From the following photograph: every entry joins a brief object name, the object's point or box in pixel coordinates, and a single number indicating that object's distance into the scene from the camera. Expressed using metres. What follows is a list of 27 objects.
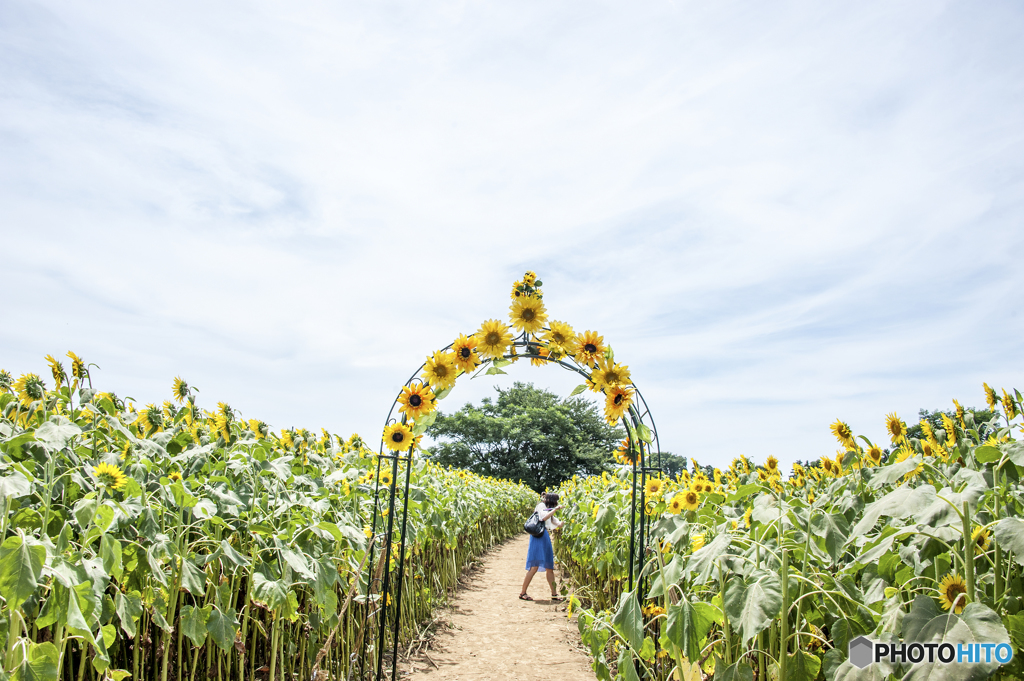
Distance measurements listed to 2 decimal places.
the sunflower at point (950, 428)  3.19
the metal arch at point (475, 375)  2.99
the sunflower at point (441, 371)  3.10
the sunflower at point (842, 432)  4.22
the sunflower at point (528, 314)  3.13
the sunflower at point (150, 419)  3.34
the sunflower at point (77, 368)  2.90
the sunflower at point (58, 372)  2.88
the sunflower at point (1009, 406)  2.81
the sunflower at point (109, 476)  2.33
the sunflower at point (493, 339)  3.11
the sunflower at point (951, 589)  1.72
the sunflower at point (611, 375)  3.01
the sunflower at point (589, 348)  3.06
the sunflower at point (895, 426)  4.00
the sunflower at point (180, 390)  3.74
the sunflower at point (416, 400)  3.08
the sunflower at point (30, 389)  2.73
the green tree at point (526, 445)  40.53
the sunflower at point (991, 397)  3.13
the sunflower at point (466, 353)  3.11
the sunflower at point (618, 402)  3.03
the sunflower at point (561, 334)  3.10
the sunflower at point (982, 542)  1.88
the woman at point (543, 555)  7.66
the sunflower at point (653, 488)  3.93
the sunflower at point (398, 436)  3.16
